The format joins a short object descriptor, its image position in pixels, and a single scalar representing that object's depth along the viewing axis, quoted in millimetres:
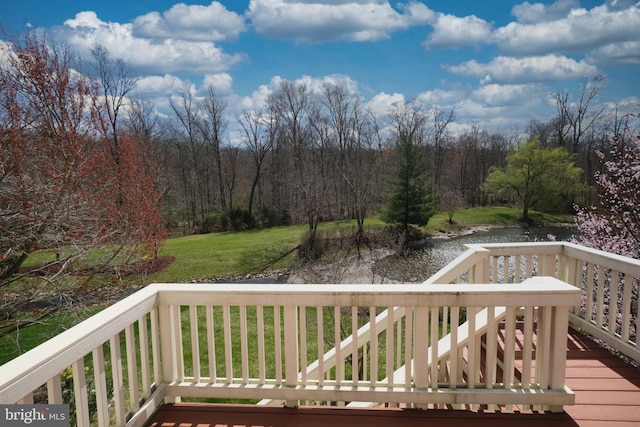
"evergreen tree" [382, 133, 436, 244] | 20828
